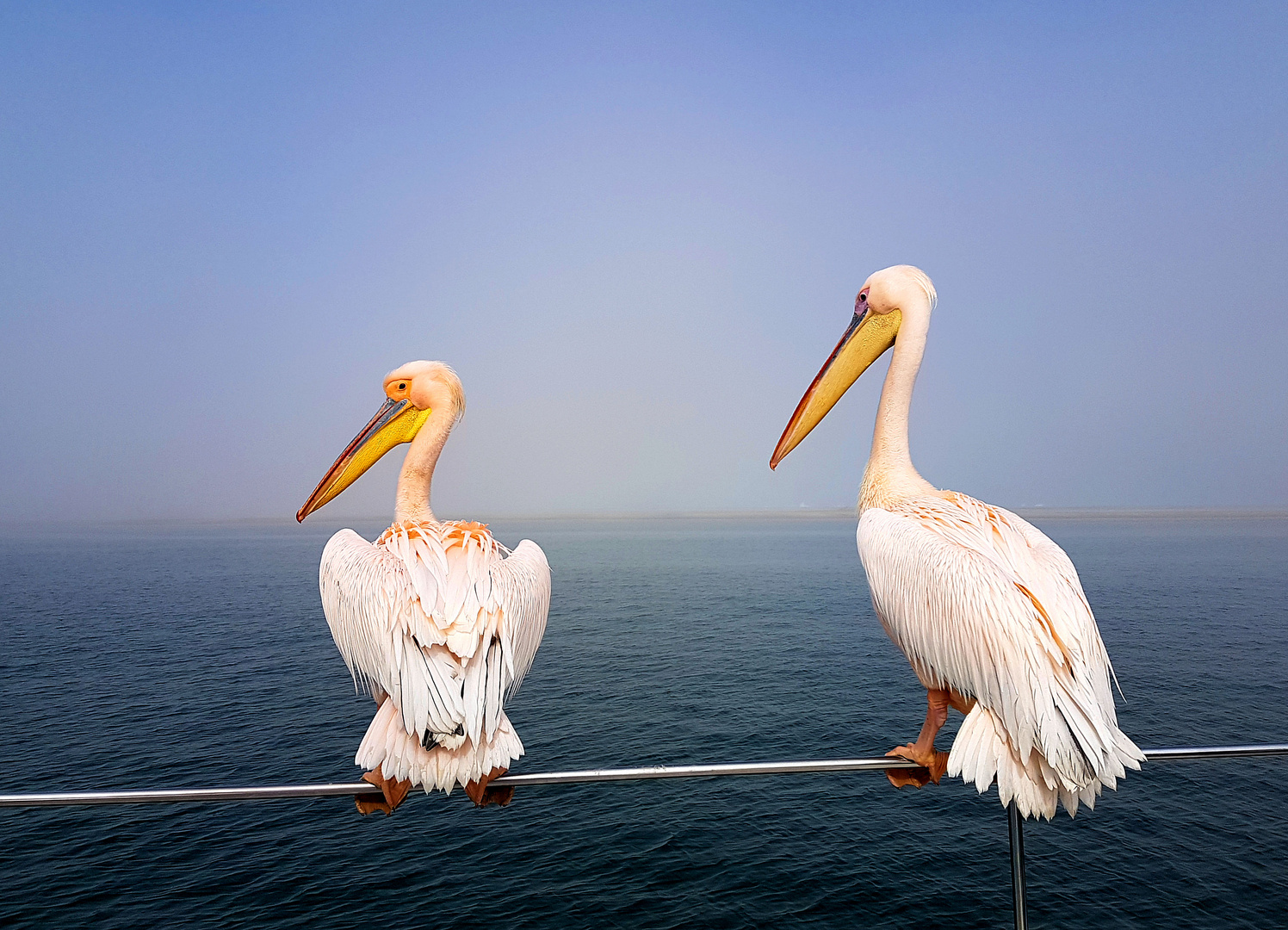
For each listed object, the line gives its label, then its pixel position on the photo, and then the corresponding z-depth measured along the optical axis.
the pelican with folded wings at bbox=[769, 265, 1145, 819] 1.95
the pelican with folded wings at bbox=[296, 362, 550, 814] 2.17
